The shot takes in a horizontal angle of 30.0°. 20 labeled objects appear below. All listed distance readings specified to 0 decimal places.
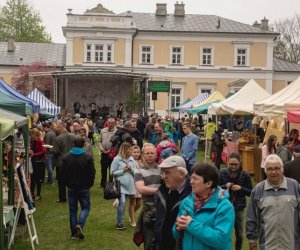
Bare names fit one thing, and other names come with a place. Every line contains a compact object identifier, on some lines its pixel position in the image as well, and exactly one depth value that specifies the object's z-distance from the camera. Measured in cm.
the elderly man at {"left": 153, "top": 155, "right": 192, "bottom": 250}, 487
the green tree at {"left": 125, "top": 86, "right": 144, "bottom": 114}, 3847
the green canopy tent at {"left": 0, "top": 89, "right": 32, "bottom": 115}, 994
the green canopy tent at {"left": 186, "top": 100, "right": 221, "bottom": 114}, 2528
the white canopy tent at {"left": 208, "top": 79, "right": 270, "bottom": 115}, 1866
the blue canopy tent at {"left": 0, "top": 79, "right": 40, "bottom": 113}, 1248
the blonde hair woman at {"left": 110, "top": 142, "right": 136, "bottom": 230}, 980
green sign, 3367
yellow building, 4722
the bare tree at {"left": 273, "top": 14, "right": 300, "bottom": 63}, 6131
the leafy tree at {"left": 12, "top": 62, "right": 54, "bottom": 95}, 4934
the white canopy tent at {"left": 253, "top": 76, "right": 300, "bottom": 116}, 1338
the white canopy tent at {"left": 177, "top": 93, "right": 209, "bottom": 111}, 3152
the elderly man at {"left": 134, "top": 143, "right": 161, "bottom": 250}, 600
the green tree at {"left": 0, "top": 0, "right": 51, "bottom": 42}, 6431
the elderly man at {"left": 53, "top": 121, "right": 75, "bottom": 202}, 1326
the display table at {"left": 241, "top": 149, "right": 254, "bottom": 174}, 1716
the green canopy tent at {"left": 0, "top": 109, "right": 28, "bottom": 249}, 712
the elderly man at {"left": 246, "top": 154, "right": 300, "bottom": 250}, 557
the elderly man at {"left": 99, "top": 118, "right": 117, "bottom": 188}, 1378
